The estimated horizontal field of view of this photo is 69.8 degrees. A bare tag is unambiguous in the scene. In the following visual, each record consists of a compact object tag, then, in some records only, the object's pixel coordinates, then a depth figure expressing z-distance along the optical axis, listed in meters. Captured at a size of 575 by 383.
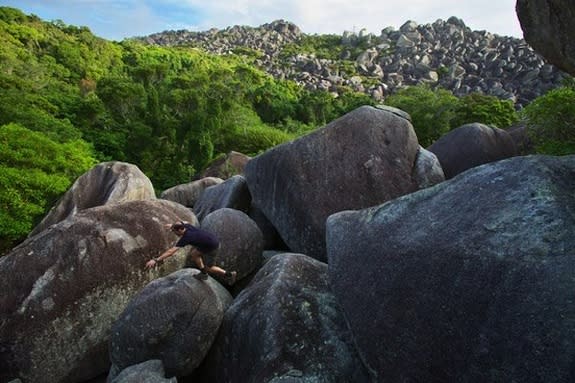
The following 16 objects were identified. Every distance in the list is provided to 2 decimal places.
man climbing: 7.09
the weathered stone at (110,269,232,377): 6.43
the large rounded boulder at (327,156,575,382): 3.69
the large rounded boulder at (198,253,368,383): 5.71
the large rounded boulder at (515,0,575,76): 4.64
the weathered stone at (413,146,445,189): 9.76
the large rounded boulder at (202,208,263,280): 9.18
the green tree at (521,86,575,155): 13.06
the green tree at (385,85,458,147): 33.12
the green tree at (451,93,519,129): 28.84
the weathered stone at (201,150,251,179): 23.78
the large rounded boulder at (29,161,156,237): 12.90
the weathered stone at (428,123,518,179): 12.57
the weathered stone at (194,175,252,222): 12.29
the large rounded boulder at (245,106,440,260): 9.51
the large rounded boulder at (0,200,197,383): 7.64
